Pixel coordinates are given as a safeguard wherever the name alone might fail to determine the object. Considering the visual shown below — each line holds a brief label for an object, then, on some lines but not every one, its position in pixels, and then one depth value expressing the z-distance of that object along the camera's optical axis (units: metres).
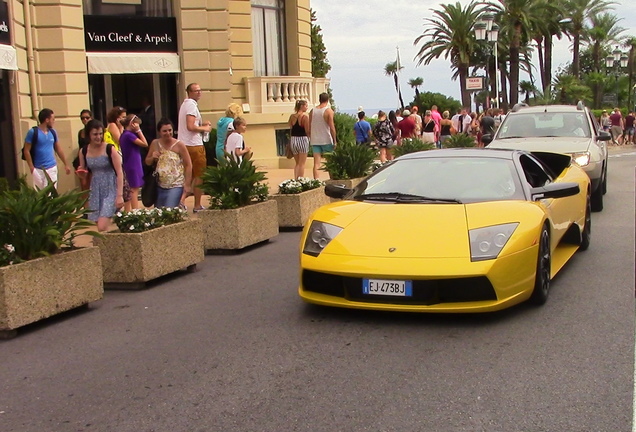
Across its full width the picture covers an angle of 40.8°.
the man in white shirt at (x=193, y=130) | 13.10
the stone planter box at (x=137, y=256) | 8.57
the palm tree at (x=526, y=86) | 92.07
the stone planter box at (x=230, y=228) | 10.62
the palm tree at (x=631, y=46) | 70.50
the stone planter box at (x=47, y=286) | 6.82
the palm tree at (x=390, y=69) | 115.38
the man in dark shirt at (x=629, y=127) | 42.22
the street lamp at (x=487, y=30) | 32.41
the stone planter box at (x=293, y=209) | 12.57
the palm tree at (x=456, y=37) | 60.69
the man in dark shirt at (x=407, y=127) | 23.92
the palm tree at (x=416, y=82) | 115.50
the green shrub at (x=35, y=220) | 7.19
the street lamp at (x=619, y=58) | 49.84
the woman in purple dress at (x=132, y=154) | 11.92
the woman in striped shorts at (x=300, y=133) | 16.14
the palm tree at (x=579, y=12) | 62.44
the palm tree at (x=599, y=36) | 71.19
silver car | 13.47
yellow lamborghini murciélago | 6.41
